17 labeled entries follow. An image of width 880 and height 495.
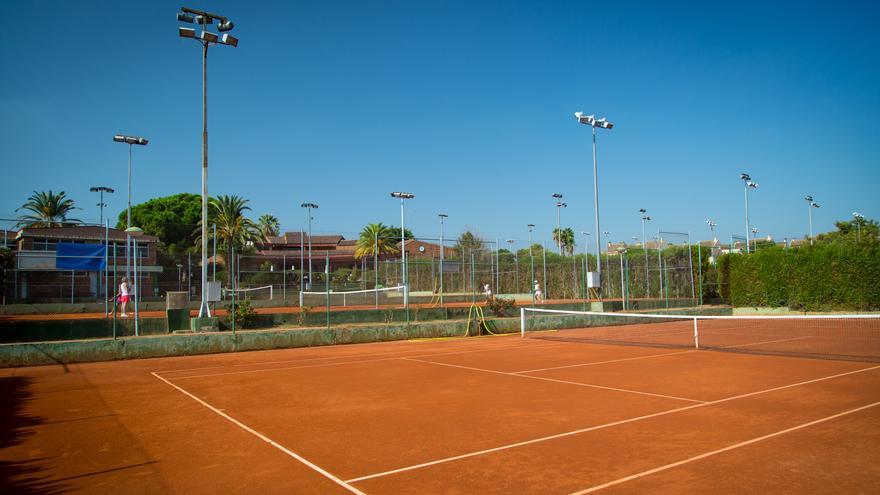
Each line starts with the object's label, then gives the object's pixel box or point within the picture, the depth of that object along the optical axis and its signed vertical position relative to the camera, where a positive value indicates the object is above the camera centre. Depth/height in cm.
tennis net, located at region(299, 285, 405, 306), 3231 -83
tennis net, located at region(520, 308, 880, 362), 1532 -195
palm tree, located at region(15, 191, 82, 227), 6097 +889
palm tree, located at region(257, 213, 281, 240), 9162 +966
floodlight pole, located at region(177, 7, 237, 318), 1838 +784
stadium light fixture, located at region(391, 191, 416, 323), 3234 +479
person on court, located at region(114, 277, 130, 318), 2130 -15
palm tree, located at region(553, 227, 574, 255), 8922 +664
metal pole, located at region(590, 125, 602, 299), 2632 +368
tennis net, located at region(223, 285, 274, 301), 3157 -43
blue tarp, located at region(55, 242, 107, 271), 1816 +104
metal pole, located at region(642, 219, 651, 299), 3190 -28
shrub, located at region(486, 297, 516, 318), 2331 -104
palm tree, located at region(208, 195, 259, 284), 5381 +595
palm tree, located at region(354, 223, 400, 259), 5800 +381
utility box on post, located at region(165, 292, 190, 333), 1833 -78
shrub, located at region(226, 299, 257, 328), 1938 -95
